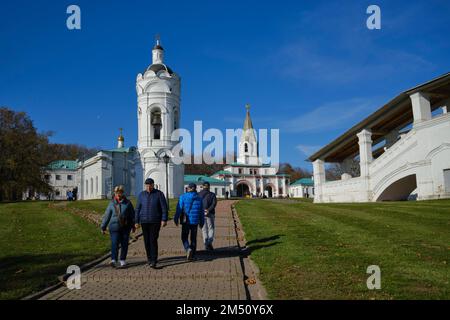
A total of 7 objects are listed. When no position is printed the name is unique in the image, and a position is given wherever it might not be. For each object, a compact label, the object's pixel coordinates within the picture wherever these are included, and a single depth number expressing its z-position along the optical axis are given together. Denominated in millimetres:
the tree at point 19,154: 38781
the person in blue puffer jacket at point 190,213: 9133
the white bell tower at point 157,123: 45344
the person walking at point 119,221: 8211
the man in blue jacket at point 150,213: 8359
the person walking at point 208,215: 10105
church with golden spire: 92062
